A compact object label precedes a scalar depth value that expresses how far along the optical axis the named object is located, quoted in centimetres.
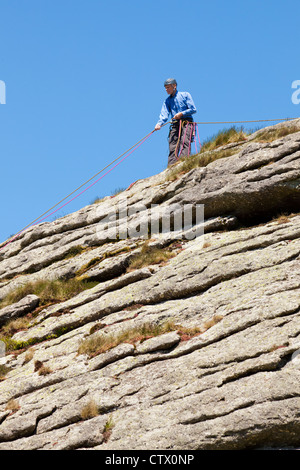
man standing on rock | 2262
